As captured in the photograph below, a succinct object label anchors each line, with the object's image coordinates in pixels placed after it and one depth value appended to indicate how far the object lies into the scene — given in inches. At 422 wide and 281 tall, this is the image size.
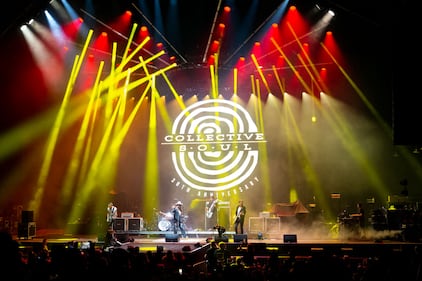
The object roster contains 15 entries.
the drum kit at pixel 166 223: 849.5
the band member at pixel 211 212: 845.2
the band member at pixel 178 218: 799.1
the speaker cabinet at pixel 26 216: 776.6
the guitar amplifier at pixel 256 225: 818.8
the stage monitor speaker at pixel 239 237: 674.4
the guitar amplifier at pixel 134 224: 849.5
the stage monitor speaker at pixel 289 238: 675.4
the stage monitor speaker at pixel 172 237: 722.8
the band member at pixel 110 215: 802.8
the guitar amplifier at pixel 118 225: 848.9
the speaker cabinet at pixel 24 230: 770.2
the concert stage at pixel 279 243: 640.4
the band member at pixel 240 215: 779.8
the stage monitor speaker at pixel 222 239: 680.4
